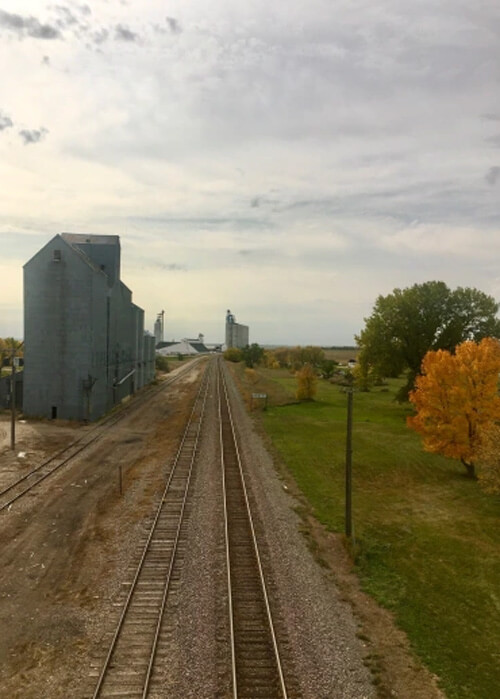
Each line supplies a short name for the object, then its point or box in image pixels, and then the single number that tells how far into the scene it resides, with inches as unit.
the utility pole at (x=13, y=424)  1378.0
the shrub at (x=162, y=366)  4923.7
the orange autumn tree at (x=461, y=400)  1219.9
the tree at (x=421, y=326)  2374.5
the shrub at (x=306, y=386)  2625.5
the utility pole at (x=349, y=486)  783.7
